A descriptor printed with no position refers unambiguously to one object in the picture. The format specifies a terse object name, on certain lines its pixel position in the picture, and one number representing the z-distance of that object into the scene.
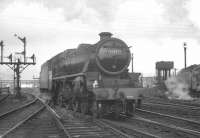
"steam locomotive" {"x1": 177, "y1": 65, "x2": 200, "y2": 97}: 25.38
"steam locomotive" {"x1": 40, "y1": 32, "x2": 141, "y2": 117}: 11.45
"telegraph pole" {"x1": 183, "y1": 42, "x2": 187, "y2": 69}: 37.38
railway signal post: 27.50
